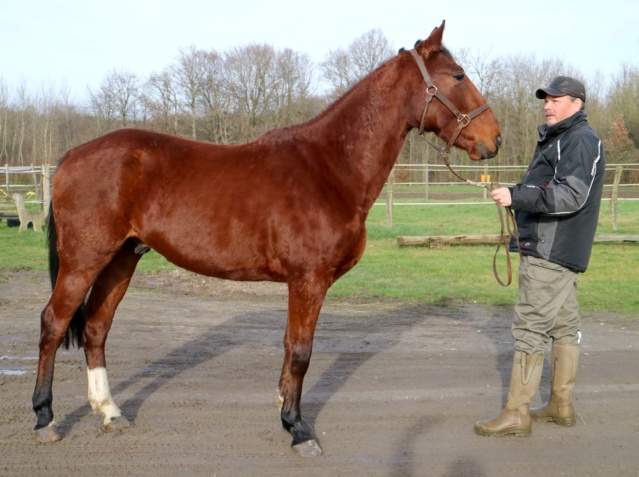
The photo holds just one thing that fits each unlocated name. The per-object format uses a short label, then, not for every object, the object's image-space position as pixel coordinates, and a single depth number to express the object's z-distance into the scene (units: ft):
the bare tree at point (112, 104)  128.88
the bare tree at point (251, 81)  109.91
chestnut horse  13.62
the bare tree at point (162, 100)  118.52
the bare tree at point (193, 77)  118.66
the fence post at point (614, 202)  57.88
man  13.47
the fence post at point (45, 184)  55.26
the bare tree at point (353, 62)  110.89
